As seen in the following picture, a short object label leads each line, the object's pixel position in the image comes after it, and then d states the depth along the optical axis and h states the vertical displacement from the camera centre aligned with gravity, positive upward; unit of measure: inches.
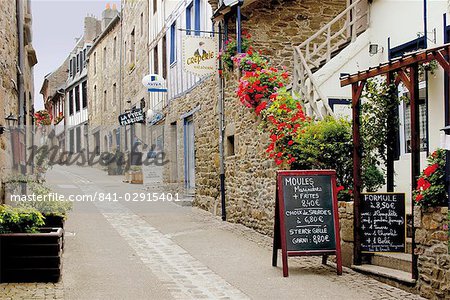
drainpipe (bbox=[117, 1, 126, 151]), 1162.0 +164.1
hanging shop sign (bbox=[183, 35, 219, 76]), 573.6 +84.4
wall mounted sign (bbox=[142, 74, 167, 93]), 767.1 +82.1
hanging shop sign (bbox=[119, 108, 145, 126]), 960.3 +53.5
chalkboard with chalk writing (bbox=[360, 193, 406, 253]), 313.9 -36.1
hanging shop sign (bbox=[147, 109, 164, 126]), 852.4 +47.8
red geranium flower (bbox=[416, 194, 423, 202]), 268.1 -20.2
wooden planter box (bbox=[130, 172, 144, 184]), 992.9 -38.7
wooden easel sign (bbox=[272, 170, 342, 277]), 325.1 -32.3
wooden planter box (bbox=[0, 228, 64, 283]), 295.1 -46.8
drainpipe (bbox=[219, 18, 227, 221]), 571.2 +22.1
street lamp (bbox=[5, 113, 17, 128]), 430.7 +23.4
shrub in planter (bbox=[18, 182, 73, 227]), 370.6 -31.5
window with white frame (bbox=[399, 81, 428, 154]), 406.6 +17.4
